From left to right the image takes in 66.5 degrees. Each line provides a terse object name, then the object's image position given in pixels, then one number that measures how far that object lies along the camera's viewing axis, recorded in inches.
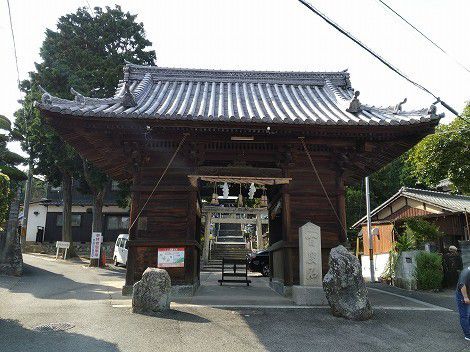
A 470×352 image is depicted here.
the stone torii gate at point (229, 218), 1068.5
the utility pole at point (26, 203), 1084.5
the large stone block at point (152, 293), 298.8
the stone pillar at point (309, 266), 351.3
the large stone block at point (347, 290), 298.8
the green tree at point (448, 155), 553.0
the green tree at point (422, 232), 612.4
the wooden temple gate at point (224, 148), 346.3
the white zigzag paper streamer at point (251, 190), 437.7
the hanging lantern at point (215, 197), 461.7
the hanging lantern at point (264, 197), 522.9
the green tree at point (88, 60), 860.0
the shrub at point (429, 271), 530.0
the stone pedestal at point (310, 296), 347.9
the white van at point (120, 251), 963.3
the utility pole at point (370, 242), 719.7
